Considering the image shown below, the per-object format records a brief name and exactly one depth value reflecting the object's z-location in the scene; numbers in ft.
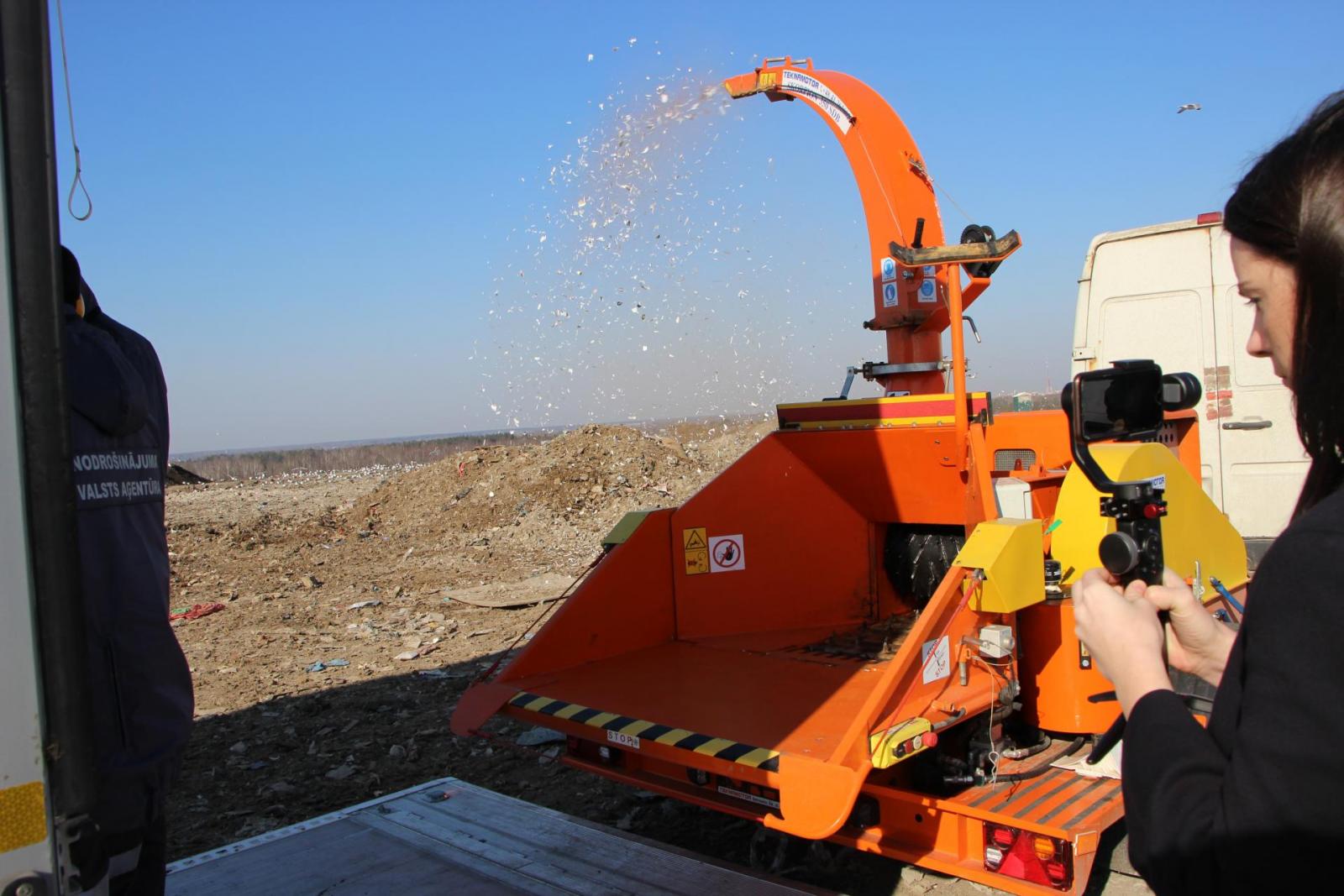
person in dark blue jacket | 5.60
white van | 20.08
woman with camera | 3.02
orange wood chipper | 10.97
